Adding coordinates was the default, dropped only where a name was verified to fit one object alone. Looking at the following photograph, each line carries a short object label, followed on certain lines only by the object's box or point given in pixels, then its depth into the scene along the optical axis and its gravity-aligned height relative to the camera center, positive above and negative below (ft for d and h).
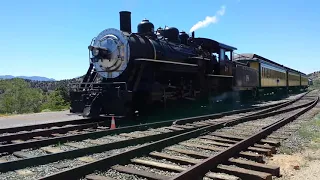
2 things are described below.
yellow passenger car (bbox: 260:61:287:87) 81.67 +4.19
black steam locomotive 31.61 +2.17
